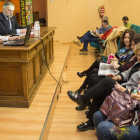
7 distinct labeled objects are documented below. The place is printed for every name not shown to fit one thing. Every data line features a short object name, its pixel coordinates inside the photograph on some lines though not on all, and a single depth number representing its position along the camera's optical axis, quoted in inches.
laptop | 87.8
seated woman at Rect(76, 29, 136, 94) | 105.9
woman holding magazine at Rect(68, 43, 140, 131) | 77.2
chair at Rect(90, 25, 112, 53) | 221.1
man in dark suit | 125.0
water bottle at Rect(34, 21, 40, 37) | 121.2
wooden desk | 85.4
